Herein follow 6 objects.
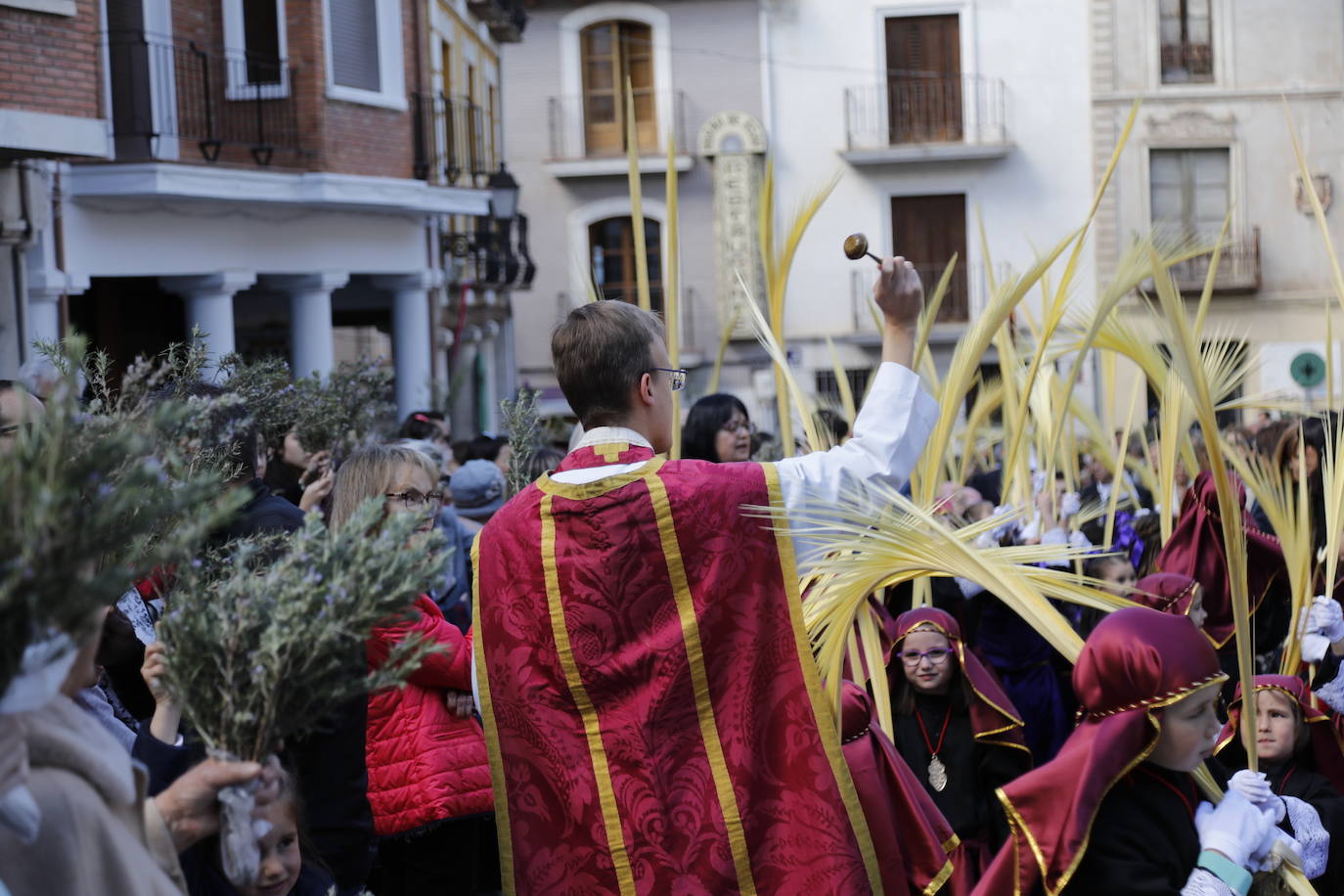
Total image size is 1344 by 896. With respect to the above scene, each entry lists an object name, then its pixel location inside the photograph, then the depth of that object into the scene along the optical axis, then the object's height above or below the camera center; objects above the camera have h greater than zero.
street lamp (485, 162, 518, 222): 14.13 +1.36
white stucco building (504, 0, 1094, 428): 23.20 +2.97
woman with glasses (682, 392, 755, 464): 5.47 -0.30
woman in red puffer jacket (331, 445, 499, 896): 3.50 -0.89
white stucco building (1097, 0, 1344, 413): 22.83 +2.73
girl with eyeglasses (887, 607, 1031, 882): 4.54 -1.12
